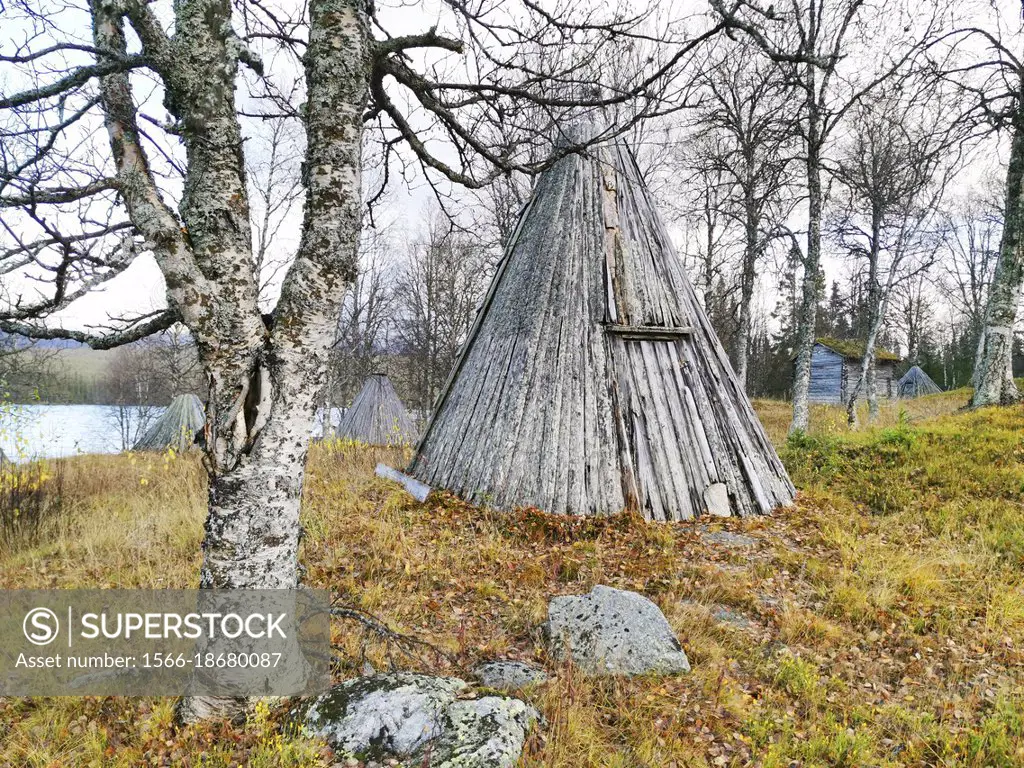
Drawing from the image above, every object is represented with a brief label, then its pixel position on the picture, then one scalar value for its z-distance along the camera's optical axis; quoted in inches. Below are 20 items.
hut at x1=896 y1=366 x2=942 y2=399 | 1065.4
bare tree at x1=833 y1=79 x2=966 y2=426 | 440.8
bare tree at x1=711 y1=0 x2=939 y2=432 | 373.4
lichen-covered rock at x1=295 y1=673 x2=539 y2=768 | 84.4
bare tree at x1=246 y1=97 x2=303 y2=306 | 499.5
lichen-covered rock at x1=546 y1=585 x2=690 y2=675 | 120.6
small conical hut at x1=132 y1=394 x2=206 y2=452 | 511.5
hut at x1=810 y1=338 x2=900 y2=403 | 922.1
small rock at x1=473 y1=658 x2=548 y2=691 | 110.0
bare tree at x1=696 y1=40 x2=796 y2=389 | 400.8
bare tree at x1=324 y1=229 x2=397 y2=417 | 665.0
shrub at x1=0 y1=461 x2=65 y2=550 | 197.2
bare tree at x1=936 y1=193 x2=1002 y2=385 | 1105.6
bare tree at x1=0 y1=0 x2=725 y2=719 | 82.6
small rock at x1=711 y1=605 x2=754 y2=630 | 145.9
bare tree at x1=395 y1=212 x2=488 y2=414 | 680.4
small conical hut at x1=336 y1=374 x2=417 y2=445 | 491.8
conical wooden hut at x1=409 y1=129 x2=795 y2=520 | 212.8
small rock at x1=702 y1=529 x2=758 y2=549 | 193.0
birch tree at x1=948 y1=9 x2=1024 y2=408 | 351.6
